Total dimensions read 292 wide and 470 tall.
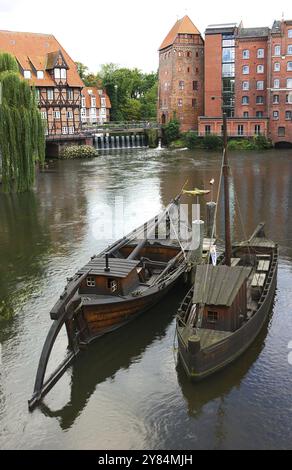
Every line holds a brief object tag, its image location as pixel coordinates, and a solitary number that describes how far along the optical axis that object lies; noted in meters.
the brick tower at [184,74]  82.19
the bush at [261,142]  73.75
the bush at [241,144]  73.38
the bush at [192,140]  78.56
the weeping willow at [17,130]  37.41
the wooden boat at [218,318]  14.46
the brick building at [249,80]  73.94
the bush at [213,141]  75.25
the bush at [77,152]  68.38
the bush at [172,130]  82.38
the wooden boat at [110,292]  15.13
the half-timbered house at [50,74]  69.00
